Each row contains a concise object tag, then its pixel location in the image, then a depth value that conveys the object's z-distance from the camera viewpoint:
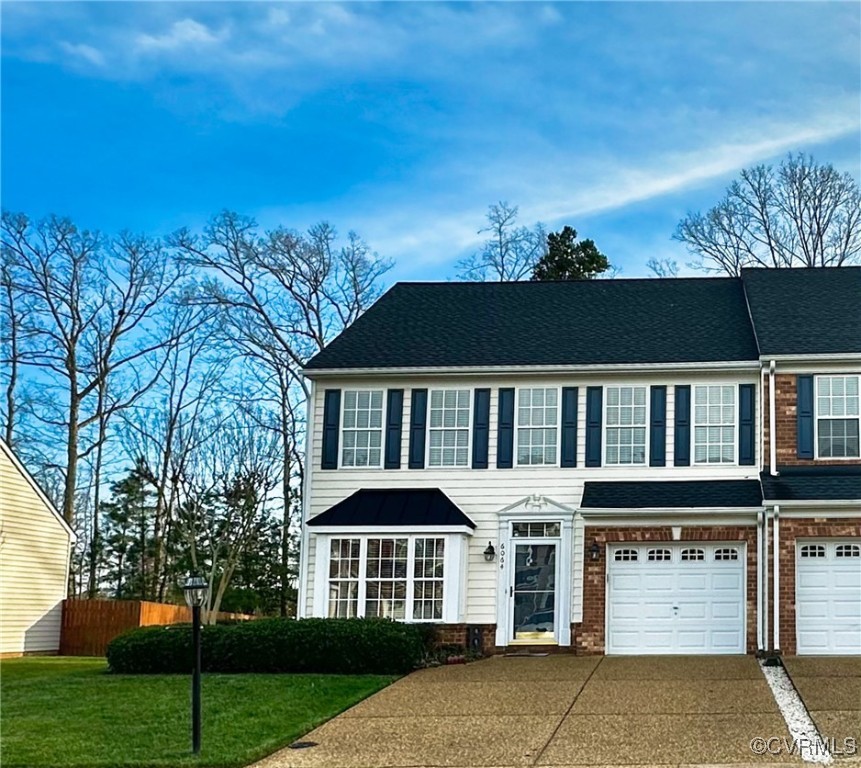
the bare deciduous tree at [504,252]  41.31
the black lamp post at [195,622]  13.52
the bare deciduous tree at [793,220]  38.41
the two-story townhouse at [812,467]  21.02
